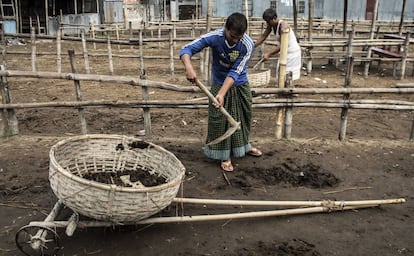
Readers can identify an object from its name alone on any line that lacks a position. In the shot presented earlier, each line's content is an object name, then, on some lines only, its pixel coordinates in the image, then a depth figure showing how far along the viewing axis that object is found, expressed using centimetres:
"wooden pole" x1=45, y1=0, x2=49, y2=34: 1647
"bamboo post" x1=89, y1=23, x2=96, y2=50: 1344
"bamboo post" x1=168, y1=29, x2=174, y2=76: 906
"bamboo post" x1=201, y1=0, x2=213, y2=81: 689
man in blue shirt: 328
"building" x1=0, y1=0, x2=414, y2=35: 1741
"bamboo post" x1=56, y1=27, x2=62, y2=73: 895
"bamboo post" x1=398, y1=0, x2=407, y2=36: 1092
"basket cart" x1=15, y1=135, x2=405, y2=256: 238
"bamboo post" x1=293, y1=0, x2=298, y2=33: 978
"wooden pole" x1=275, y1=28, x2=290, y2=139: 433
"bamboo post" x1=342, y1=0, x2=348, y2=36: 998
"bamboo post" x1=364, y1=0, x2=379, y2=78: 915
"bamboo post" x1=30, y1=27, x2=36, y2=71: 904
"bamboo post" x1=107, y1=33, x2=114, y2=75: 929
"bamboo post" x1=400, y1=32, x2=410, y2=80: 870
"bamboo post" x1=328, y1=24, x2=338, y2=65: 1055
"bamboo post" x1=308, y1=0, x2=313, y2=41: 952
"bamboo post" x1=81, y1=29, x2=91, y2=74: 931
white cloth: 612
